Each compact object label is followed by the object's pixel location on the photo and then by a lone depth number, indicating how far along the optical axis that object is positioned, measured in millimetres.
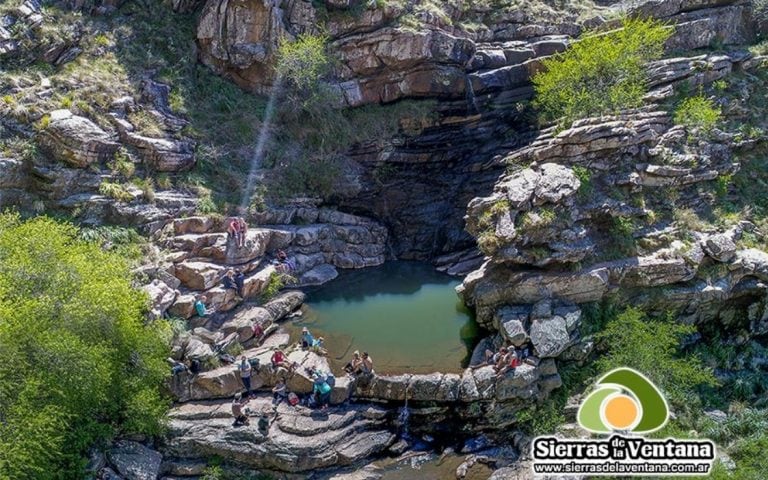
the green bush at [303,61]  33781
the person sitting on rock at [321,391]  20578
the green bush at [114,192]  26109
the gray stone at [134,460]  17562
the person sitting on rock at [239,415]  19484
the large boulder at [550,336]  21734
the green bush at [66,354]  15422
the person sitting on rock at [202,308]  23703
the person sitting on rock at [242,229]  27509
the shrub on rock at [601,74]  30166
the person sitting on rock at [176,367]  20734
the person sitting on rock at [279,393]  20703
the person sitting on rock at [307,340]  23391
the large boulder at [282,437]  18750
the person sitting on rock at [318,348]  23119
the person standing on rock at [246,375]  20859
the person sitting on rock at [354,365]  21670
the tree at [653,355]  20469
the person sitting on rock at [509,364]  21000
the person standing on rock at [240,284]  26000
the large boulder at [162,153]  28531
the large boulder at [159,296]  22181
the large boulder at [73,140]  25875
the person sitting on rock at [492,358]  21656
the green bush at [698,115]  29094
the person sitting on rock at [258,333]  24406
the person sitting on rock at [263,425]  19203
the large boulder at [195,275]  24875
